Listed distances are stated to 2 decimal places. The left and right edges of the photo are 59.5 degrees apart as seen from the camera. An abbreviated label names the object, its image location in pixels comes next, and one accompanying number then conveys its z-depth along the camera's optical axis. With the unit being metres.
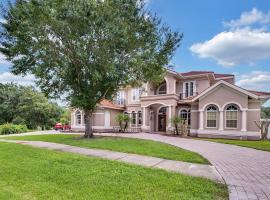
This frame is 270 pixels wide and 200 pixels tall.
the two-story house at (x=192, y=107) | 21.75
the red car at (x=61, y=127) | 35.88
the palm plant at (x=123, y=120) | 28.97
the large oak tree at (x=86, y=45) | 14.77
